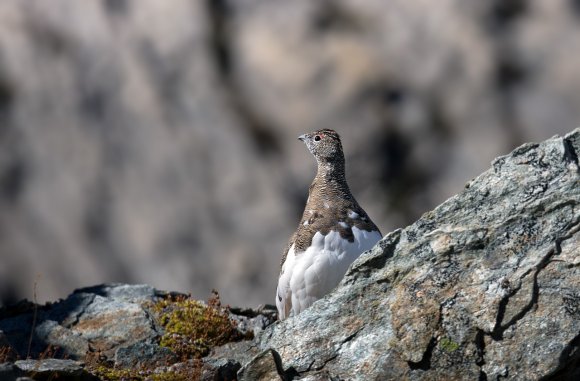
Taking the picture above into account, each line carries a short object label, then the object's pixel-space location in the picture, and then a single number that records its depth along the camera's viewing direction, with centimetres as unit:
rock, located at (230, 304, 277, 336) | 1906
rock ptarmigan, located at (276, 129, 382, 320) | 1709
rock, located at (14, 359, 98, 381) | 1382
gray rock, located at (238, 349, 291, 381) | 1404
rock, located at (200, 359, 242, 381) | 1477
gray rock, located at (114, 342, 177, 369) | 1700
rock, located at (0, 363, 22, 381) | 1262
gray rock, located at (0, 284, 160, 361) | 1812
